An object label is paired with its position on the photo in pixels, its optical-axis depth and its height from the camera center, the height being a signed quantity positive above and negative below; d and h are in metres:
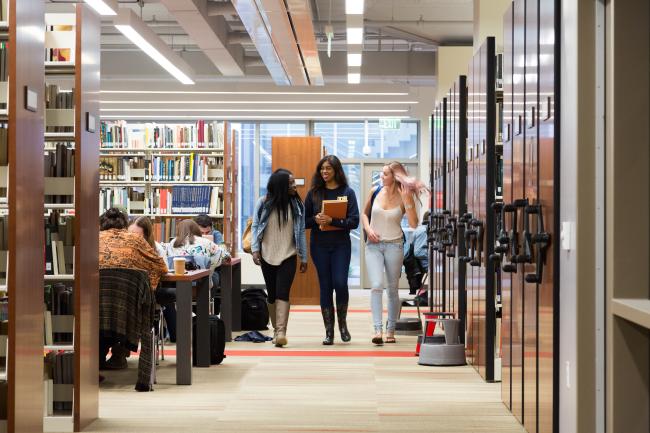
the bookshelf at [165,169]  11.80 +0.61
